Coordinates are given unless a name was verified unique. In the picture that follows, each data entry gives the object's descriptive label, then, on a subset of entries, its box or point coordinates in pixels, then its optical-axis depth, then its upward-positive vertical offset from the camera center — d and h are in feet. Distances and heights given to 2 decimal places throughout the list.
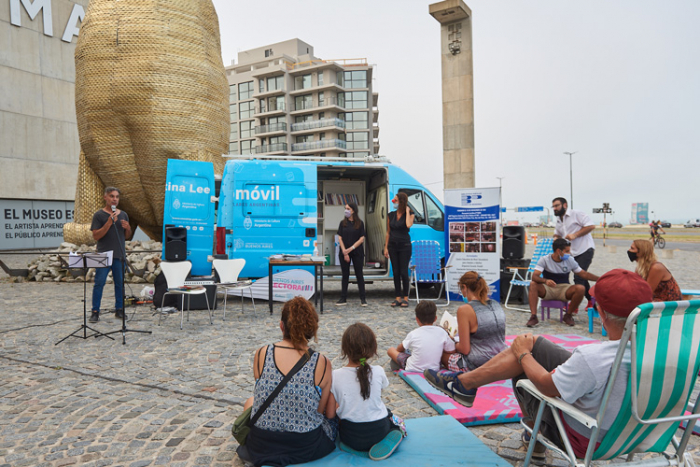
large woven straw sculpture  34.22 +9.85
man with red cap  6.44 -1.98
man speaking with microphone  19.75 -0.22
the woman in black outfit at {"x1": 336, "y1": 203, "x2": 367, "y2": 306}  25.20 -0.63
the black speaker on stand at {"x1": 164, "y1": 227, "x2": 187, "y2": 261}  23.39 -0.47
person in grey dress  11.83 -2.37
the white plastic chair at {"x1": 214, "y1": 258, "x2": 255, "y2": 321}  23.24 -1.76
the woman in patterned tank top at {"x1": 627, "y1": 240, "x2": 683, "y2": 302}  14.20 -1.36
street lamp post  151.43 +16.66
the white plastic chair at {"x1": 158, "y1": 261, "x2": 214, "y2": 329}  21.99 -1.76
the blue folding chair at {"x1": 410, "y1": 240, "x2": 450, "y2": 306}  26.48 -1.70
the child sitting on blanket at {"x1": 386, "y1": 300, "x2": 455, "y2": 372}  12.70 -2.91
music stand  17.38 -0.94
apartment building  197.36 +51.74
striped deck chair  6.10 -1.94
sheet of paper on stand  17.43 -0.88
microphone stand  17.52 -1.46
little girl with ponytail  8.48 -3.00
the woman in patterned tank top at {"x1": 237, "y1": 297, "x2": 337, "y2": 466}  7.96 -2.68
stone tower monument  59.13 +16.33
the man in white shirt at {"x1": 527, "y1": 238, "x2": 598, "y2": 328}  20.47 -2.22
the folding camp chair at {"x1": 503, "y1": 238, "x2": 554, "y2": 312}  24.25 -1.96
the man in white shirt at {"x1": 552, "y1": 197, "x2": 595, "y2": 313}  21.86 -0.07
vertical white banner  26.07 -0.22
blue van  25.70 +1.35
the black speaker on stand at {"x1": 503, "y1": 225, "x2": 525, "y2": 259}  26.20 -0.57
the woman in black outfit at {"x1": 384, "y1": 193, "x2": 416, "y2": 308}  24.54 -0.60
